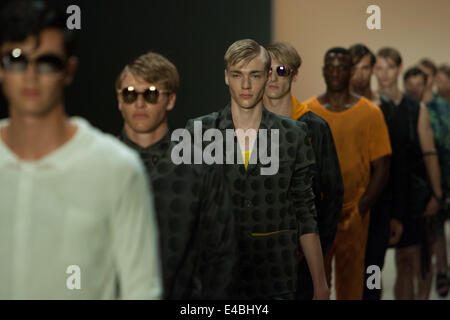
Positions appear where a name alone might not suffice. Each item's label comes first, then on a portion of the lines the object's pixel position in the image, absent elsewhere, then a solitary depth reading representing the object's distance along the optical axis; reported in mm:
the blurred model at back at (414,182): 10012
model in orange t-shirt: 8056
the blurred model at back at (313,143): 6854
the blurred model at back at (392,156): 8945
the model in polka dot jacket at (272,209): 5668
